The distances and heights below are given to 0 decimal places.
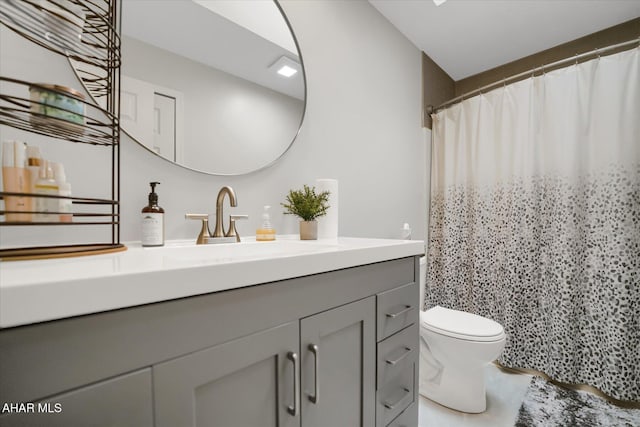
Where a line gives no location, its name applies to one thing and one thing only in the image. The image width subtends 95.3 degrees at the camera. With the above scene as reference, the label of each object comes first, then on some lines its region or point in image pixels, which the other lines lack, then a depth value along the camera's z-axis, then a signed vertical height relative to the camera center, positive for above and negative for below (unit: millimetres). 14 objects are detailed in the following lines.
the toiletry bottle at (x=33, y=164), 610 +101
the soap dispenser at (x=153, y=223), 865 -31
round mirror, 957 +501
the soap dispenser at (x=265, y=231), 1165 -71
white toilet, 1425 -727
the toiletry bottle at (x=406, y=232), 1784 -111
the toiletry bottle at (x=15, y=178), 582 +68
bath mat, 1425 -1013
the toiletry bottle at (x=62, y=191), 648 +48
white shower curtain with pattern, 1589 -28
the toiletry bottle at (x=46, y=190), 610 +46
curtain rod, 1582 +904
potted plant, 1255 +19
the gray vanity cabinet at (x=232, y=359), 393 -267
